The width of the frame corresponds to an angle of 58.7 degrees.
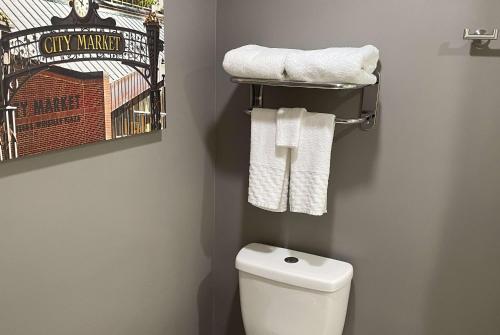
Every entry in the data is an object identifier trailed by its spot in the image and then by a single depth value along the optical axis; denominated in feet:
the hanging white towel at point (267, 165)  4.78
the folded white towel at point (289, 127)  4.60
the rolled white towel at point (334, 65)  4.02
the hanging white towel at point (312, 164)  4.57
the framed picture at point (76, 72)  3.11
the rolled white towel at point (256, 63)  4.32
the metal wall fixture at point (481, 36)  4.20
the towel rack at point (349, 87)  4.33
